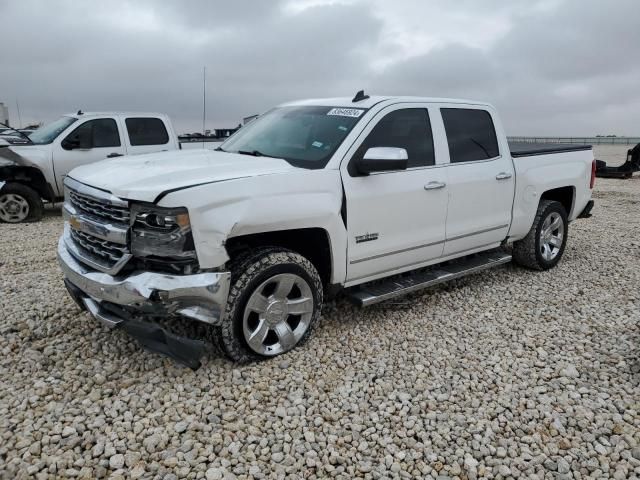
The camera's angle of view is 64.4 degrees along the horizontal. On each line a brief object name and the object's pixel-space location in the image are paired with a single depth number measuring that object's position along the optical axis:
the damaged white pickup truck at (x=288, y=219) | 3.14
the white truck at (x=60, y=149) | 8.65
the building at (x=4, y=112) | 30.88
